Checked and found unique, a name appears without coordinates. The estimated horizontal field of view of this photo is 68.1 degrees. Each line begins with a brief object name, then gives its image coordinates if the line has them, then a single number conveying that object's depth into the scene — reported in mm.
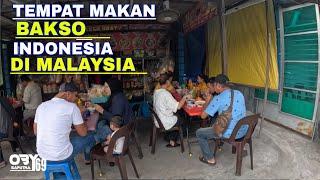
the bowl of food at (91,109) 3795
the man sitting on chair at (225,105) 3272
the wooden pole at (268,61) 4382
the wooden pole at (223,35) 3986
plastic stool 2753
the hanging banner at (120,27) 6786
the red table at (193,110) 3733
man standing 4511
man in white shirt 2655
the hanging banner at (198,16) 4290
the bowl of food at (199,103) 4004
